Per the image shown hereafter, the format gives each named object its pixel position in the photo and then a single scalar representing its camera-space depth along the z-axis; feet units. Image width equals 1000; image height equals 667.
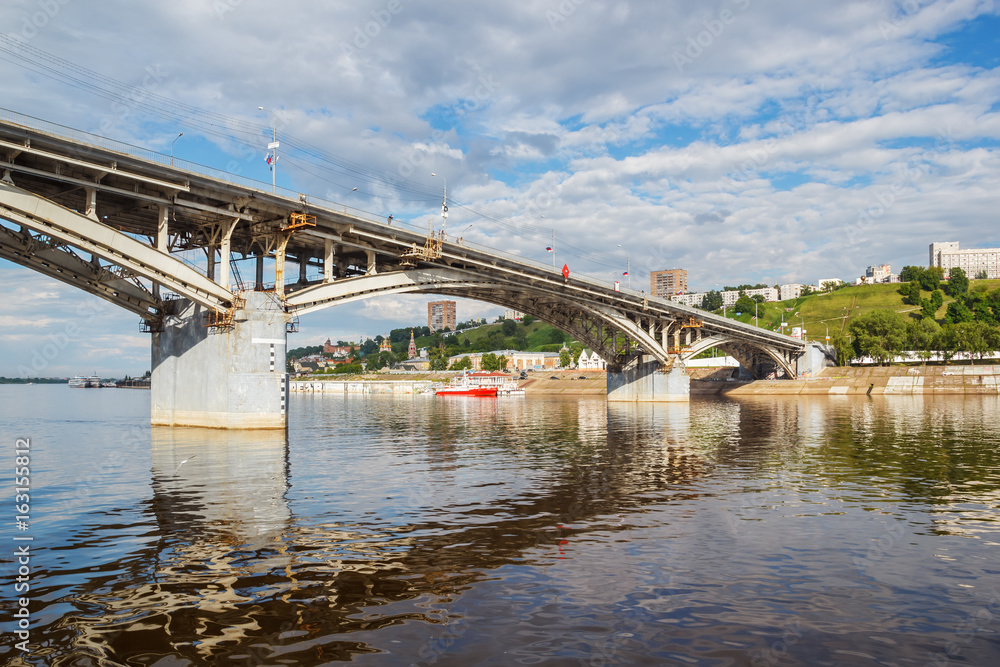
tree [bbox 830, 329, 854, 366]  432.25
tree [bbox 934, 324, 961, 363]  407.64
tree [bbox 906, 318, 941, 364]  418.10
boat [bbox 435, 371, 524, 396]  386.03
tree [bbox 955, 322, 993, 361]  397.39
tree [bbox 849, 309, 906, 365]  407.44
